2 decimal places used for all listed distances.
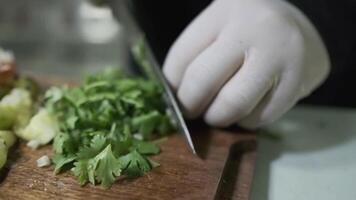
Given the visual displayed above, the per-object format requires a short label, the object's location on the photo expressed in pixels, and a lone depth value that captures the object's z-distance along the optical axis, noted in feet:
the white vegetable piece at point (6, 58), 1.49
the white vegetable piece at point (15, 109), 1.37
